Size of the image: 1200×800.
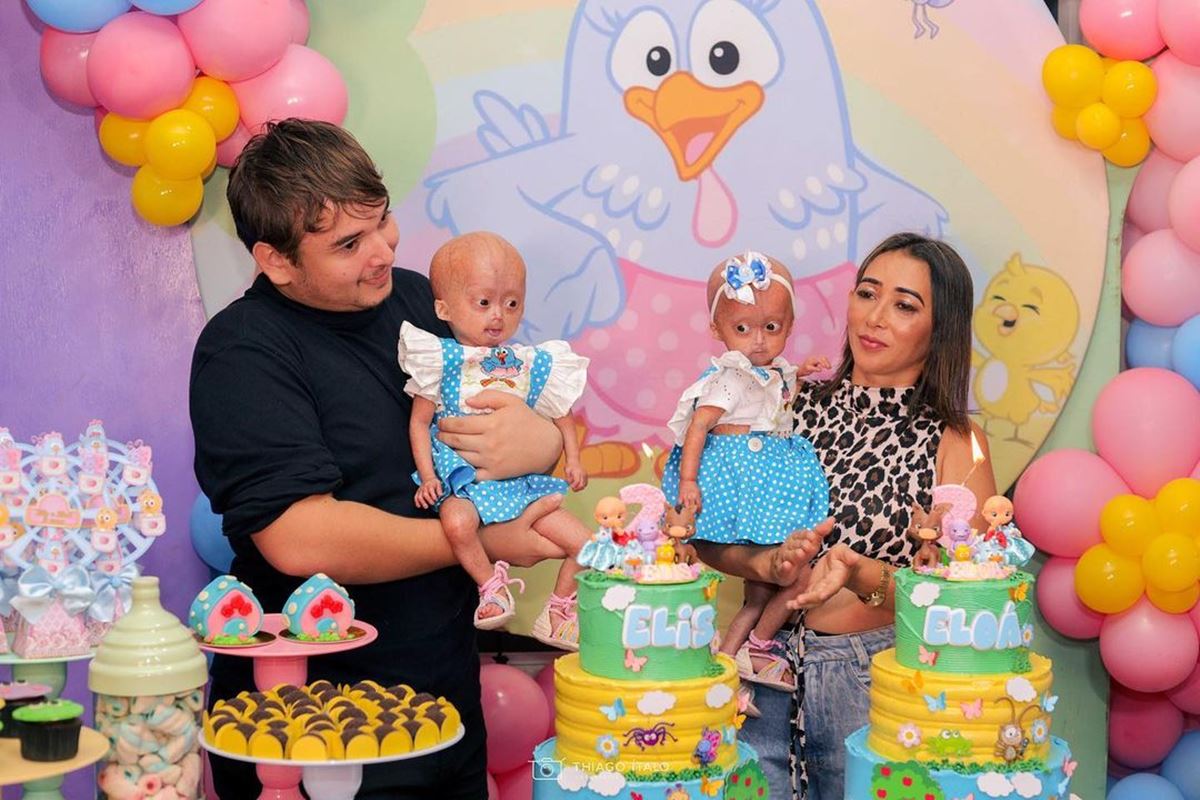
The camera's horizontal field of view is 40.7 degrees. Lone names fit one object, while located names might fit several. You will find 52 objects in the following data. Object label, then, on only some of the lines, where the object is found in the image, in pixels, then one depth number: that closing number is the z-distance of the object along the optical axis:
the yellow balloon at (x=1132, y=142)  4.11
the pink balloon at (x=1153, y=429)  3.91
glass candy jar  2.67
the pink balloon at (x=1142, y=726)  4.29
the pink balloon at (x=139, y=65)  3.70
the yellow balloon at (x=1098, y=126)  4.05
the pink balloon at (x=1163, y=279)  4.02
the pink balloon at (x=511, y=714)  4.00
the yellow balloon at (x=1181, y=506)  3.79
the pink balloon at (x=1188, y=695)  4.10
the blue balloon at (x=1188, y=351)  3.96
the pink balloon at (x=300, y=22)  3.96
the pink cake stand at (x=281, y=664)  2.75
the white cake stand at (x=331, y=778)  2.67
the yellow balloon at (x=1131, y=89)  4.00
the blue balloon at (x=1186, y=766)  4.19
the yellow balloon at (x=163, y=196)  3.90
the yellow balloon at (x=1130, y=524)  3.82
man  3.05
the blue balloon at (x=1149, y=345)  4.16
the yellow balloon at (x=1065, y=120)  4.15
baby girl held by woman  3.62
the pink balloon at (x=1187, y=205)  3.87
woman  3.54
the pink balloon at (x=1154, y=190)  4.15
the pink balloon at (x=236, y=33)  3.72
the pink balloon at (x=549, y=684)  4.16
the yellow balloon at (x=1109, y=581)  3.85
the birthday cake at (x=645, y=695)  2.89
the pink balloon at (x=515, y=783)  4.13
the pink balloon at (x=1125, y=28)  4.01
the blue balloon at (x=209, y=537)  3.93
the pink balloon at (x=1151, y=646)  3.88
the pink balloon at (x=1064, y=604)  4.05
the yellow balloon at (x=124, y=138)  3.85
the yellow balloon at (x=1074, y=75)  4.05
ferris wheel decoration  2.87
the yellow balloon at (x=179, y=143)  3.74
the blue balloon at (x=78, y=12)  3.74
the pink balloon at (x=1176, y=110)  3.98
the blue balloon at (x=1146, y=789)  4.16
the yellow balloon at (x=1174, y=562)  3.75
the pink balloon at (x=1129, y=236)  4.32
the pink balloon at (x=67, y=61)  3.85
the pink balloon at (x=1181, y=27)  3.86
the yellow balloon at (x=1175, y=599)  3.84
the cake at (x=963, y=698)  2.93
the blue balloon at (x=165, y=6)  3.70
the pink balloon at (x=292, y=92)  3.84
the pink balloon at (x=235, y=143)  3.92
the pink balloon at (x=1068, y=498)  3.95
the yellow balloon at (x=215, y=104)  3.83
